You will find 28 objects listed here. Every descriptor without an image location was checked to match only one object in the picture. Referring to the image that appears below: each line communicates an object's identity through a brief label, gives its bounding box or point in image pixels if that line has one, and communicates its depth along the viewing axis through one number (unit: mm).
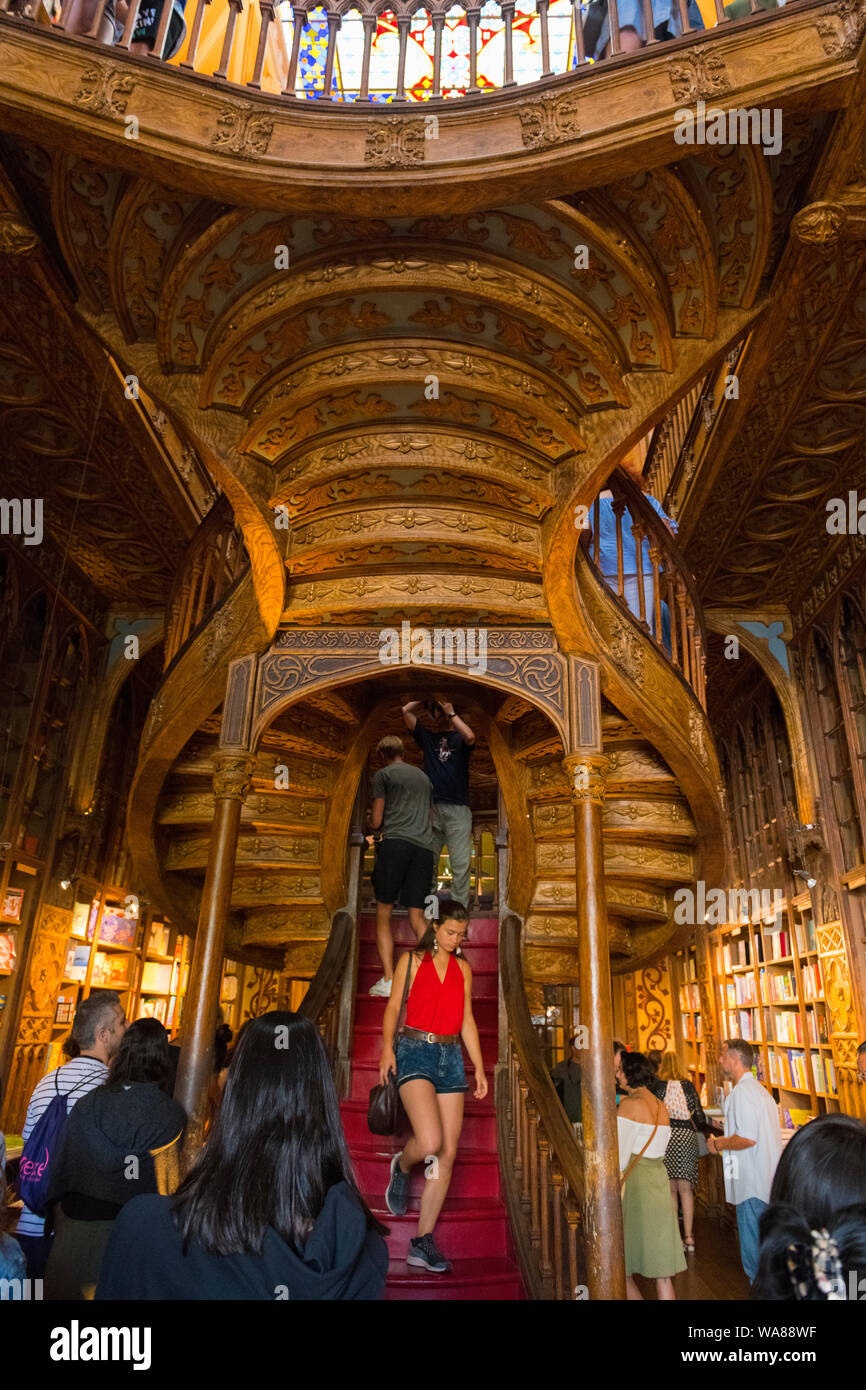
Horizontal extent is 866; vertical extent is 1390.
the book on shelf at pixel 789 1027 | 6606
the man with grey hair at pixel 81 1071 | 2396
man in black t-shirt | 5215
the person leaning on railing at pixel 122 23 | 3217
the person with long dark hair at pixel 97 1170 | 2125
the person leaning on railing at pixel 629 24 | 3406
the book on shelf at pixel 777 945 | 6969
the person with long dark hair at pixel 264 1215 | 1107
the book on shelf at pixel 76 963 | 6855
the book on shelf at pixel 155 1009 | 8258
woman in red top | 3330
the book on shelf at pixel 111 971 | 7289
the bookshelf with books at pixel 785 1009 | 6266
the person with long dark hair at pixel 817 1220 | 1131
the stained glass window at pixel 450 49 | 7516
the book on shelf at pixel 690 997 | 9141
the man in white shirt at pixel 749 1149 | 3377
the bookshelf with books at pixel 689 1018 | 8969
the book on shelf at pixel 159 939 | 8273
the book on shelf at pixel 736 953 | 7980
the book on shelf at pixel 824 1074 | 6000
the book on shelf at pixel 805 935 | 6508
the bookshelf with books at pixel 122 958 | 6938
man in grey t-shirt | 4715
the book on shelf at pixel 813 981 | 6246
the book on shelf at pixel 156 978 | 8166
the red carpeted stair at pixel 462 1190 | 3262
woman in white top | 3586
